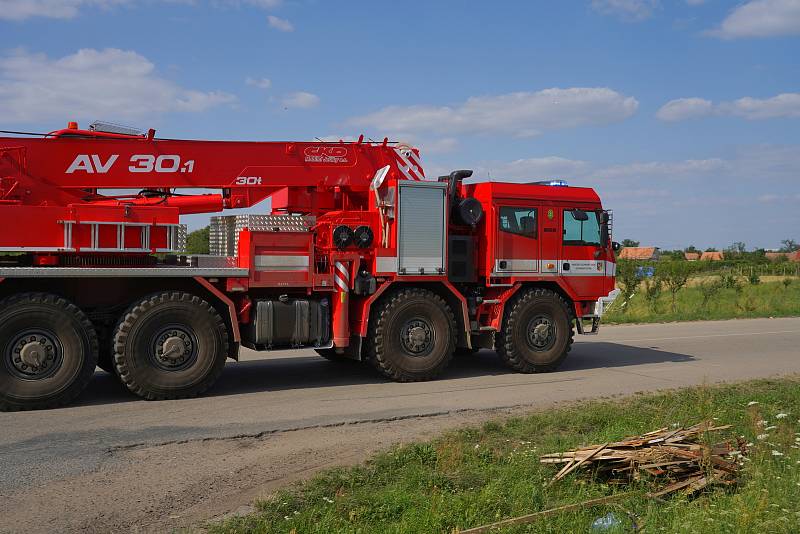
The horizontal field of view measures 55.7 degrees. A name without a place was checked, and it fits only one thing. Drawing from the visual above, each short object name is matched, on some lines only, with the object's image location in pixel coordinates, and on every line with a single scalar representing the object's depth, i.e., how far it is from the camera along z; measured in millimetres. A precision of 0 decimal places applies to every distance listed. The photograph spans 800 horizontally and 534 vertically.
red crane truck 8867
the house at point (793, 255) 84550
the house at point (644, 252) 73850
